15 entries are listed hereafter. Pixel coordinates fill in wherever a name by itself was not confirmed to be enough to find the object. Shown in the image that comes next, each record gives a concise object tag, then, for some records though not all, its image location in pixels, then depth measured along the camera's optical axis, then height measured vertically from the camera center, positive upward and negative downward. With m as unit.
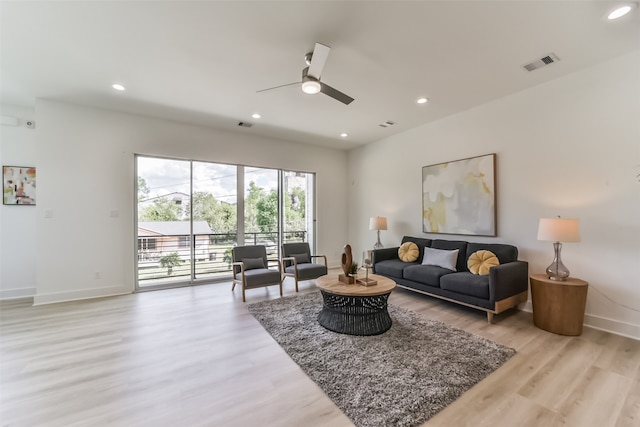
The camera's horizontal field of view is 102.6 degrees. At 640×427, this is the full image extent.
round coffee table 2.75 -1.04
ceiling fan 2.29 +1.39
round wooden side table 2.69 -0.98
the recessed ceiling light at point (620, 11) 2.06 +1.67
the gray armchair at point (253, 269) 3.93 -0.87
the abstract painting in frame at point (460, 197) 3.84 +0.29
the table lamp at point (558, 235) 2.70 -0.22
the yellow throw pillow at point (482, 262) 3.32 -0.63
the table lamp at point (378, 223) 5.22 -0.15
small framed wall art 4.08 +0.55
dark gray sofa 2.99 -0.85
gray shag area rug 1.73 -1.28
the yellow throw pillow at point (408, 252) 4.43 -0.64
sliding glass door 4.56 +0.03
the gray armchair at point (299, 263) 4.31 -0.85
